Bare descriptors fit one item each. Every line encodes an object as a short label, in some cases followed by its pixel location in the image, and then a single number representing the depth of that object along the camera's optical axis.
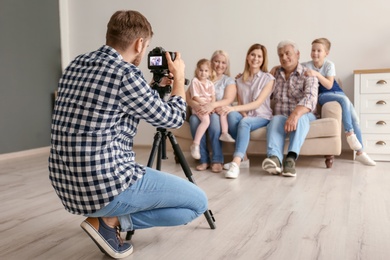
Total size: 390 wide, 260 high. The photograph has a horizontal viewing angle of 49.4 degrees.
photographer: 1.31
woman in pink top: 3.32
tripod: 1.80
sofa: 3.26
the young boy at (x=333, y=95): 3.45
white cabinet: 3.60
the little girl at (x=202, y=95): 3.38
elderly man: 3.10
